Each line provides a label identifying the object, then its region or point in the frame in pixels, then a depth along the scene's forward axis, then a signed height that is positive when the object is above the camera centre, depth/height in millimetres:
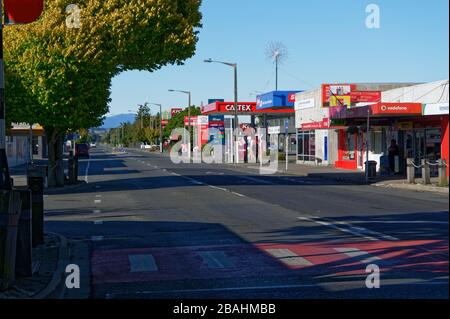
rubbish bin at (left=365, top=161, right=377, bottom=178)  35219 -1553
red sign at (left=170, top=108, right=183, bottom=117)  178312 +6917
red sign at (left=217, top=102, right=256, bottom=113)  71894 +2952
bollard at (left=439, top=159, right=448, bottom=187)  26188 -1504
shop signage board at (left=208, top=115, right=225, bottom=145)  90000 +884
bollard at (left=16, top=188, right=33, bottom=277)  9945 -1432
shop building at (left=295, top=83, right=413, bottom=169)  48594 +911
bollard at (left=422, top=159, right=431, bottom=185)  29422 -1471
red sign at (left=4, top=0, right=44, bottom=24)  12877 +2245
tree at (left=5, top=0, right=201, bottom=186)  27781 +3453
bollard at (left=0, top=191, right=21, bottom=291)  9227 -1154
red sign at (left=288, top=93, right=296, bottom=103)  65062 +3394
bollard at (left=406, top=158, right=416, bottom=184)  30750 -1498
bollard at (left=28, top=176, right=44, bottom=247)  13125 -1209
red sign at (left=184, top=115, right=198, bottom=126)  103062 +2503
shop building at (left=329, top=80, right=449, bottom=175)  33719 +493
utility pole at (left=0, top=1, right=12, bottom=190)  9953 -105
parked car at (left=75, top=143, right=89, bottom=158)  86812 -1255
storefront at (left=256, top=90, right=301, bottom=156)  65125 +2563
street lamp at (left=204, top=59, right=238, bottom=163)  61831 +4700
